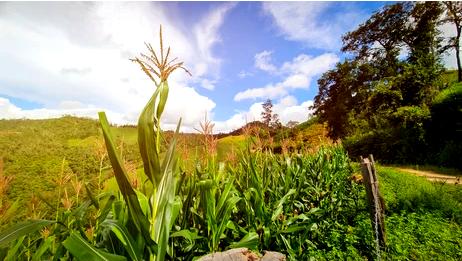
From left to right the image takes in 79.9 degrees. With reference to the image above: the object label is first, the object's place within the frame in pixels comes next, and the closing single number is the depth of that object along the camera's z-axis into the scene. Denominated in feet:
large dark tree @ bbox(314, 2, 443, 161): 56.54
